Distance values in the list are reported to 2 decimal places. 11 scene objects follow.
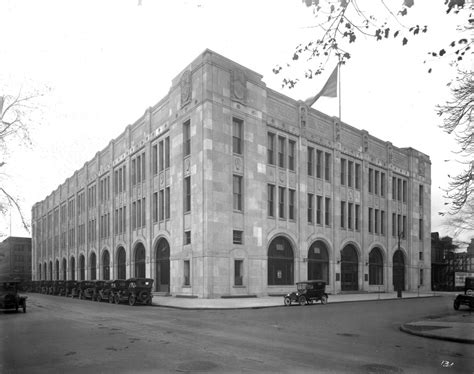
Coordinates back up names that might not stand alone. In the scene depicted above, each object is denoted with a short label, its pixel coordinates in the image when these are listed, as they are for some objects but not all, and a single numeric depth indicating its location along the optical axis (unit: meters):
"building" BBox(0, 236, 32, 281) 115.69
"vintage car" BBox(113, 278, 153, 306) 29.11
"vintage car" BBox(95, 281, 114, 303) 32.50
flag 29.43
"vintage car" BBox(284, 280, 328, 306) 28.91
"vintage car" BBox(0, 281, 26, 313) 23.05
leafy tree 7.90
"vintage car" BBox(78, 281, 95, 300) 37.38
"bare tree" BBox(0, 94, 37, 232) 21.28
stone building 35.03
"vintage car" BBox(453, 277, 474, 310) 25.48
